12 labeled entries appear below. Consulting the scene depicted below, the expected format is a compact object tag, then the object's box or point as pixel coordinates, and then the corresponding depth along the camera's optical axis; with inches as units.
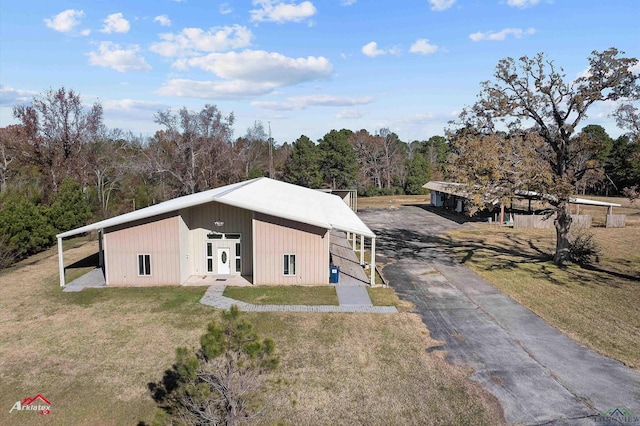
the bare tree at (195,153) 1636.3
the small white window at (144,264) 725.9
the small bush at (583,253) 885.2
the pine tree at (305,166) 2260.1
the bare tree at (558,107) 764.6
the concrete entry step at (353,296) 639.8
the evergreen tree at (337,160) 2407.7
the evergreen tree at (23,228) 934.4
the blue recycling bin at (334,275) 736.3
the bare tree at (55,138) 1476.4
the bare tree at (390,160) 2932.6
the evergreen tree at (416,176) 2736.2
